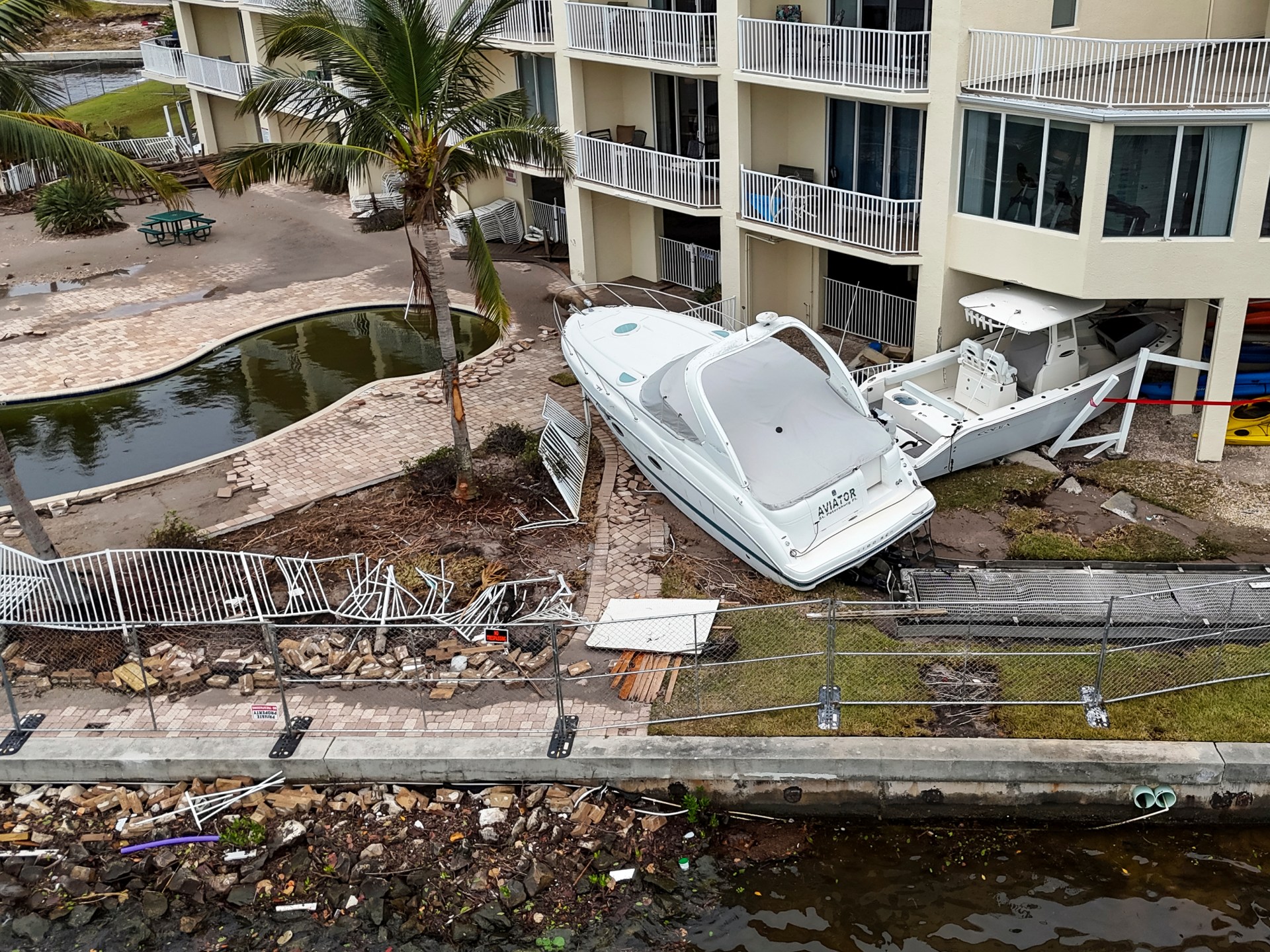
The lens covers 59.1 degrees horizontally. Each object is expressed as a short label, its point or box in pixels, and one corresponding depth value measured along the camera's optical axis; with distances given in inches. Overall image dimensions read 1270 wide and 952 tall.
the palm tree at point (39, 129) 460.4
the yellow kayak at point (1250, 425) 634.8
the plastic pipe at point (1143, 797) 422.6
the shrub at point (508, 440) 666.2
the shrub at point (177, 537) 570.6
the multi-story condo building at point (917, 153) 579.2
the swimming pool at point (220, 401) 718.5
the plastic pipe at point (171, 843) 426.9
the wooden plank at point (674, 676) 460.8
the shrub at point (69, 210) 1177.4
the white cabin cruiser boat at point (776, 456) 504.4
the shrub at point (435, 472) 618.5
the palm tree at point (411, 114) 523.8
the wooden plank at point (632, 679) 462.9
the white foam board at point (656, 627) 475.2
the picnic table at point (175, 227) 1133.1
